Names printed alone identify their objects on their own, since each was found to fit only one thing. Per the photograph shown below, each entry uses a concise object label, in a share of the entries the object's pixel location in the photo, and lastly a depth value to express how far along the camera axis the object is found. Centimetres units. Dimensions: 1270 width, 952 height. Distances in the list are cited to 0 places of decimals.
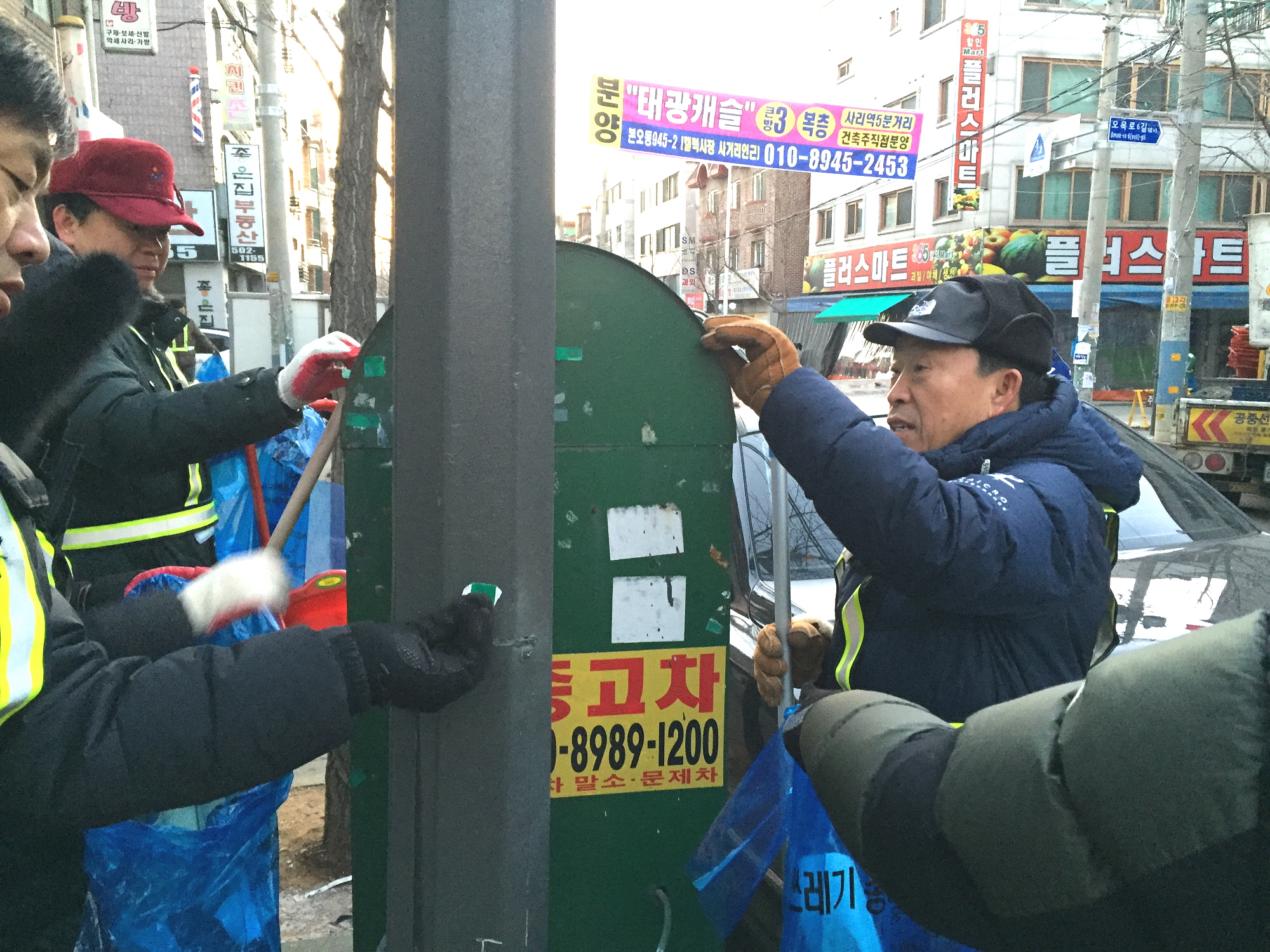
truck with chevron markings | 984
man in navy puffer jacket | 149
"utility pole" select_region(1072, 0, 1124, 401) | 1463
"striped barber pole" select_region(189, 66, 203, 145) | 2006
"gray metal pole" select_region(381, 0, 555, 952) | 119
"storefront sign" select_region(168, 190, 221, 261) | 1764
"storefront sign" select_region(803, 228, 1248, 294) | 2291
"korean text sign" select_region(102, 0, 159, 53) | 1282
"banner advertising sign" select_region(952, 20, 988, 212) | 2228
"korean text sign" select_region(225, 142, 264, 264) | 1514
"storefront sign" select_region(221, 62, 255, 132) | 1695
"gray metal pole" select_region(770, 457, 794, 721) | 212
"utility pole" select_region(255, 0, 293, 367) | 978
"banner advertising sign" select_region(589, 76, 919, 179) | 618
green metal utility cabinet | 198
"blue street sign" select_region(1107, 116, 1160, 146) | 1259
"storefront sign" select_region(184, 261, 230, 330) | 1520
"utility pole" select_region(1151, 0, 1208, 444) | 1322
